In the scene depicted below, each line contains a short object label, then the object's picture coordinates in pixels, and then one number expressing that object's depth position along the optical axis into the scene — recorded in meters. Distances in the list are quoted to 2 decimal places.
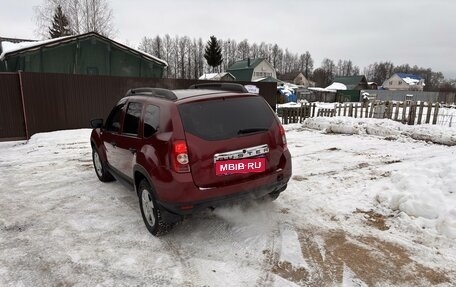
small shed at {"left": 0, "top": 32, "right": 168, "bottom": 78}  14.96
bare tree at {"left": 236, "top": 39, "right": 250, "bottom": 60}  93.19
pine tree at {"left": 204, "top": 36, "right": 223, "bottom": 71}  57.53
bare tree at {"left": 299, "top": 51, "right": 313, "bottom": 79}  109.62
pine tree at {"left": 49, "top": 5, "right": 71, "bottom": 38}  32.12
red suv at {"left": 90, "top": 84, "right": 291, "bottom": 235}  3.18
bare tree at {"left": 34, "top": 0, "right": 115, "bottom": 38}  32.16
